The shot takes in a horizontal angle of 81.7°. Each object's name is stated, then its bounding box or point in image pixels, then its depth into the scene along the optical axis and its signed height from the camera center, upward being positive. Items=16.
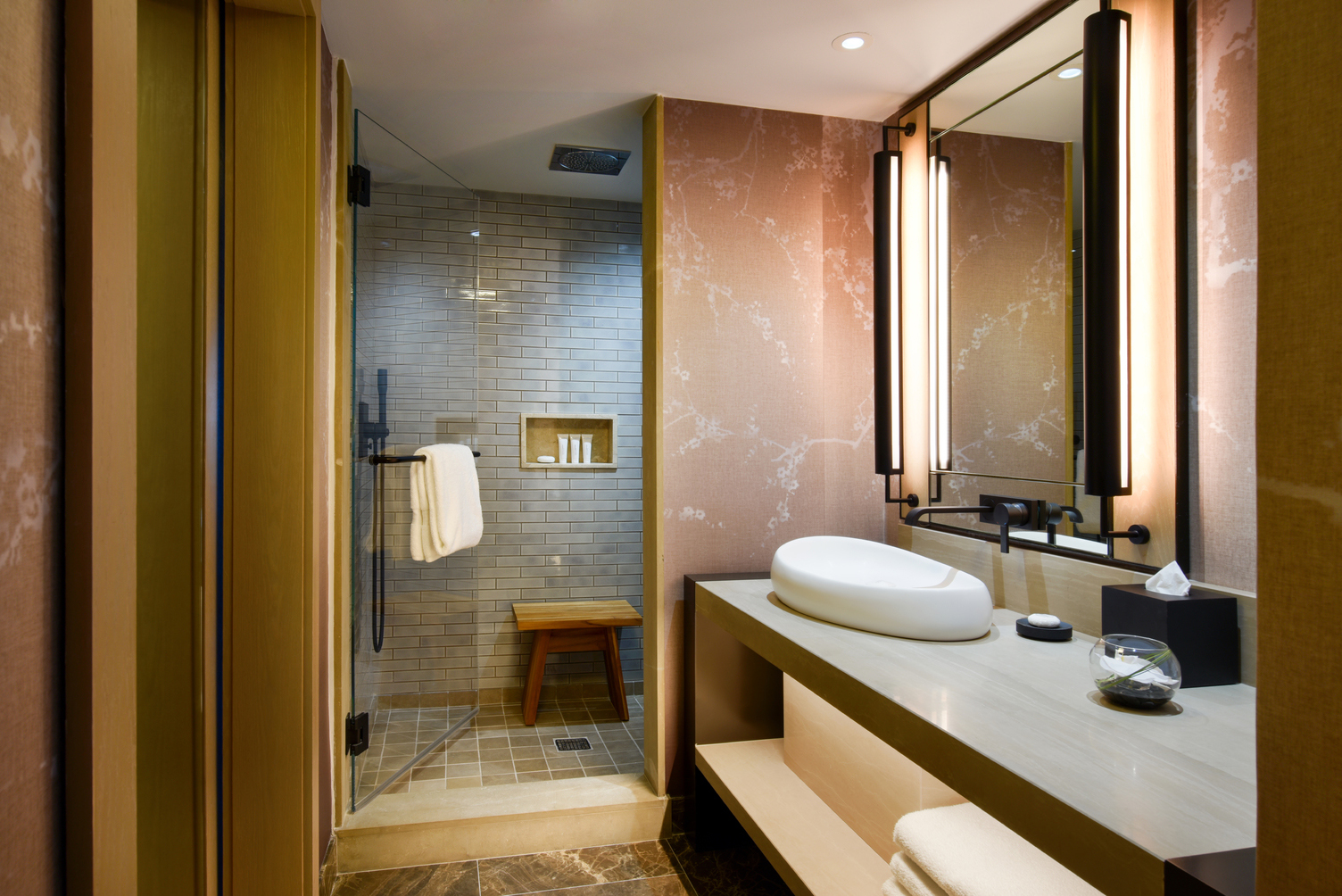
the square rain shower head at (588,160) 2.98 +1.18
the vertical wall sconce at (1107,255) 1.59 +0.41
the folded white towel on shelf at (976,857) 1.16 -0.63
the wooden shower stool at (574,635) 3.24 -0.76
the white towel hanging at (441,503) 2.67 -0.16
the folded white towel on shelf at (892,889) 1.31 -0.74
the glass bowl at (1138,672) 1.20 -0.34
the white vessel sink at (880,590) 1.61 -0.31
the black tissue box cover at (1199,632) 1.35 -0.31
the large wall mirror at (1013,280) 1.81 +0.45
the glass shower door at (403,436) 2.40 +0.08
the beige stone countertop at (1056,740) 0.84 -0.40
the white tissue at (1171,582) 1.39 -0.23
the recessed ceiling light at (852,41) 2.08 +1.13
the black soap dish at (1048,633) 1.65 -0.38
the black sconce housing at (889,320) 2.33 +0.42
